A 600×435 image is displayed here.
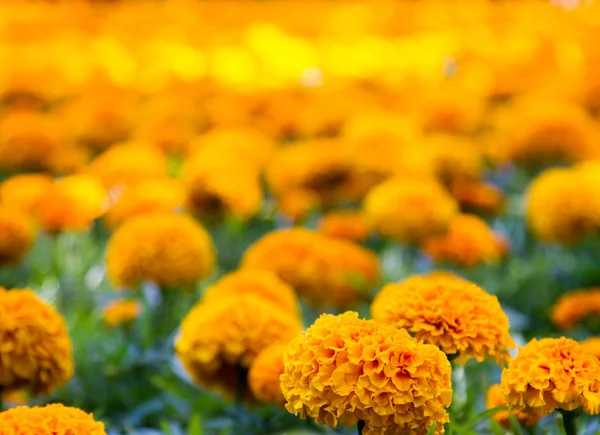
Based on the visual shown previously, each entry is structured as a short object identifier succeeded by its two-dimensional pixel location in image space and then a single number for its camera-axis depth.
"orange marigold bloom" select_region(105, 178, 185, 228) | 3.27
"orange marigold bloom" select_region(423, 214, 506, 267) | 3.13
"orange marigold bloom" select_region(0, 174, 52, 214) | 3.26
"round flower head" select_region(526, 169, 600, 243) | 3.23
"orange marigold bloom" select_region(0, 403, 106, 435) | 1.46
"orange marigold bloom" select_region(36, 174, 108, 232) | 3.15
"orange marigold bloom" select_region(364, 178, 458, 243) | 3.08
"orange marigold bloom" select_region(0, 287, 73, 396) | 1.85
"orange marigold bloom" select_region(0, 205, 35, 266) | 2.76
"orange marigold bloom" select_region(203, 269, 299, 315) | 2.36
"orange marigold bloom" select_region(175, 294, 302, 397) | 2.05
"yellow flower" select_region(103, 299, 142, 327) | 2.79
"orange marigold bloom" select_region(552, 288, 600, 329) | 2.71
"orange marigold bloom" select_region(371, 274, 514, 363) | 1.63
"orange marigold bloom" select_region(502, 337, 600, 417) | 1.49
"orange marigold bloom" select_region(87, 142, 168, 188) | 3.61
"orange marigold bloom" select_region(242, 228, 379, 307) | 2.73
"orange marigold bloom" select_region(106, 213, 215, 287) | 2.69
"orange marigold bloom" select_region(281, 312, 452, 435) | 1.42
